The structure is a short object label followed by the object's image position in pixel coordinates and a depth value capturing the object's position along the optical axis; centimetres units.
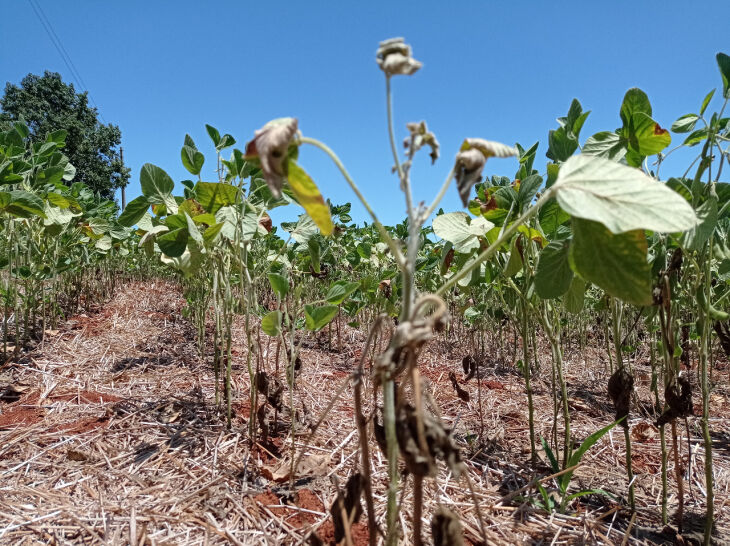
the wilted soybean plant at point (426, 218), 45
